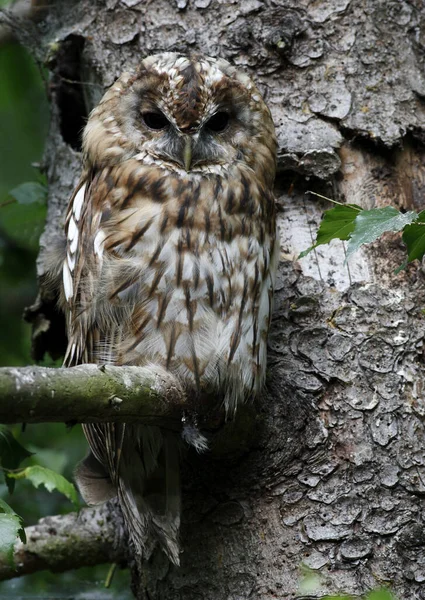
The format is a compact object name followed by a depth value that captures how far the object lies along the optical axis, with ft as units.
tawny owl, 26.35
